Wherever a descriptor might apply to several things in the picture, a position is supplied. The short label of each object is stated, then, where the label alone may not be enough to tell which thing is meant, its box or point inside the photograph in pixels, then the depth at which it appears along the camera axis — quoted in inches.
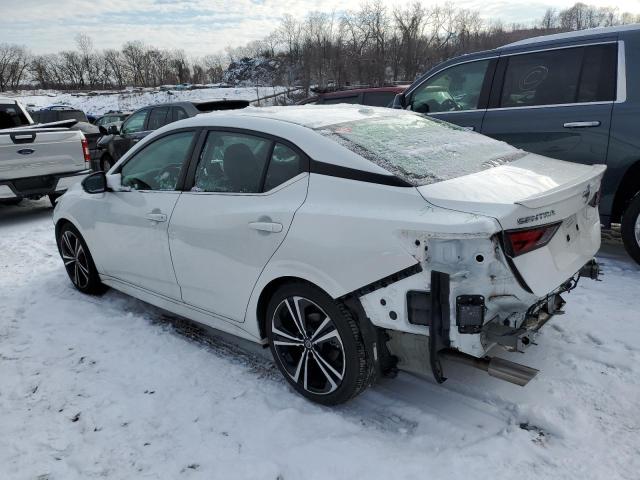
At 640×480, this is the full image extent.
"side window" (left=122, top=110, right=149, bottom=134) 418.9
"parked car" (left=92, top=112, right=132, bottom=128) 700.5
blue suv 174.9
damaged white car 88.7
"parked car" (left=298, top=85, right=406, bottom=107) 381.4
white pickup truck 283.7
